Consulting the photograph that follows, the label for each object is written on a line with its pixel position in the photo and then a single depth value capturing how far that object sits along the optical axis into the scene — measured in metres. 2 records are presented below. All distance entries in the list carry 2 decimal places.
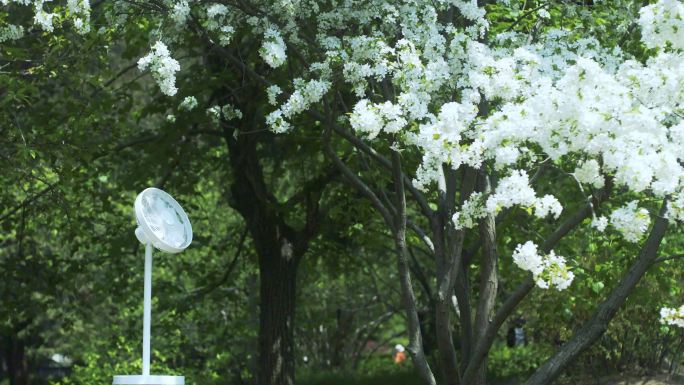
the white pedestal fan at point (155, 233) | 13.44
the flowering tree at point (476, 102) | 12.02
